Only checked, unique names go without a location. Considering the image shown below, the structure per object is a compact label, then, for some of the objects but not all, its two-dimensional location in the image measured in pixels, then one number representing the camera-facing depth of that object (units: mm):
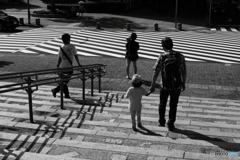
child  6227
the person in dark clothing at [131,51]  11920
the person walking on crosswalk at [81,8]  37566
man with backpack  5938
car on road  25734
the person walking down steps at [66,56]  8680
